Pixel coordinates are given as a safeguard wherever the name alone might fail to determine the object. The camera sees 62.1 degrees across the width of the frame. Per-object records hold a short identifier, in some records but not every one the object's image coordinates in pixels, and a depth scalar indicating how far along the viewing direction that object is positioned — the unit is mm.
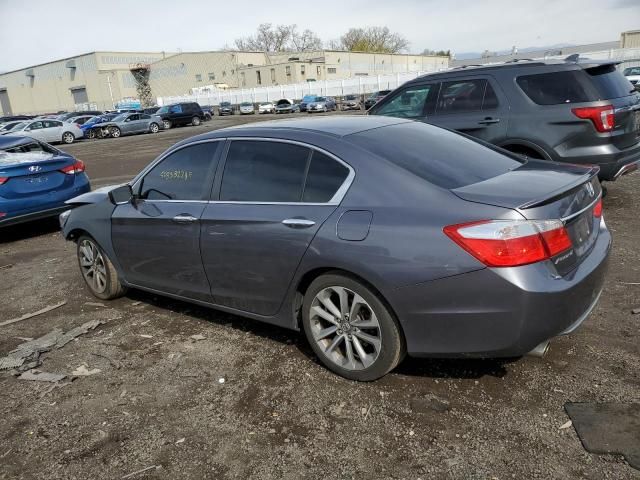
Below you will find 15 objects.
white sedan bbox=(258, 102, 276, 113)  54156
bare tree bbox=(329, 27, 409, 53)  112062
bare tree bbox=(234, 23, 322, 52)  111750
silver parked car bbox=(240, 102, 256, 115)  55312
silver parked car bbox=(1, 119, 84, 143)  29312
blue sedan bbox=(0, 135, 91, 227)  7570
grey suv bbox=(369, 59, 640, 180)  6094
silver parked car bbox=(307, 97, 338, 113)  46000
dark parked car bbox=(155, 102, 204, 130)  39312
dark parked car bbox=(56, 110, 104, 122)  42262
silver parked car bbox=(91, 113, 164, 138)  34812
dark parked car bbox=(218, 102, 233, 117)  58656
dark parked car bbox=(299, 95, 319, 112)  47469
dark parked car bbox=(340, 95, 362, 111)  47688
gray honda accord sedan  2789
